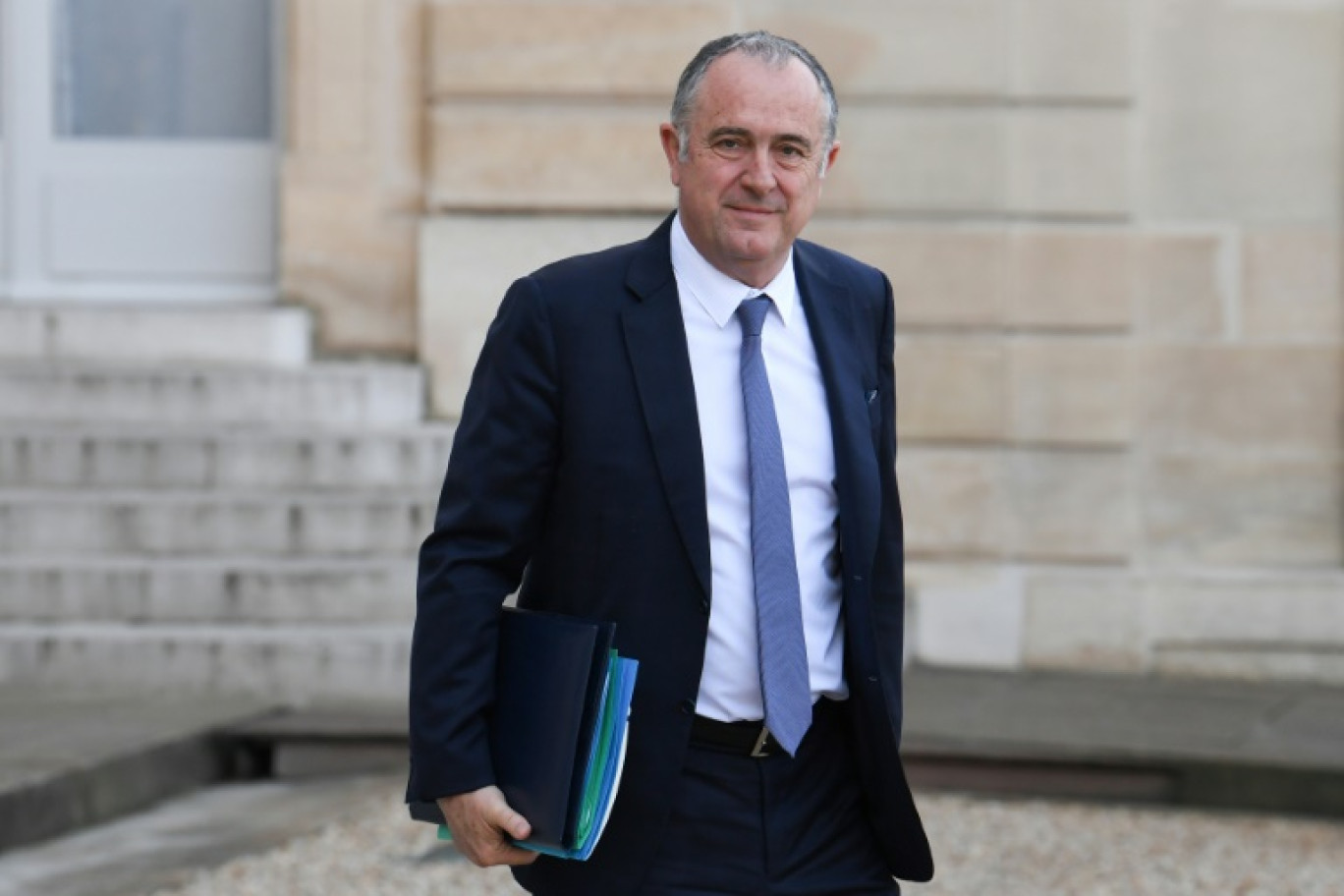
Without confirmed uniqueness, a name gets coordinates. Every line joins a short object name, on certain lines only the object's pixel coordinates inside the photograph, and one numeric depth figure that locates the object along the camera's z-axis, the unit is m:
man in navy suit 5.63
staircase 15.55
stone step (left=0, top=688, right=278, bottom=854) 11.83
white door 19.42
